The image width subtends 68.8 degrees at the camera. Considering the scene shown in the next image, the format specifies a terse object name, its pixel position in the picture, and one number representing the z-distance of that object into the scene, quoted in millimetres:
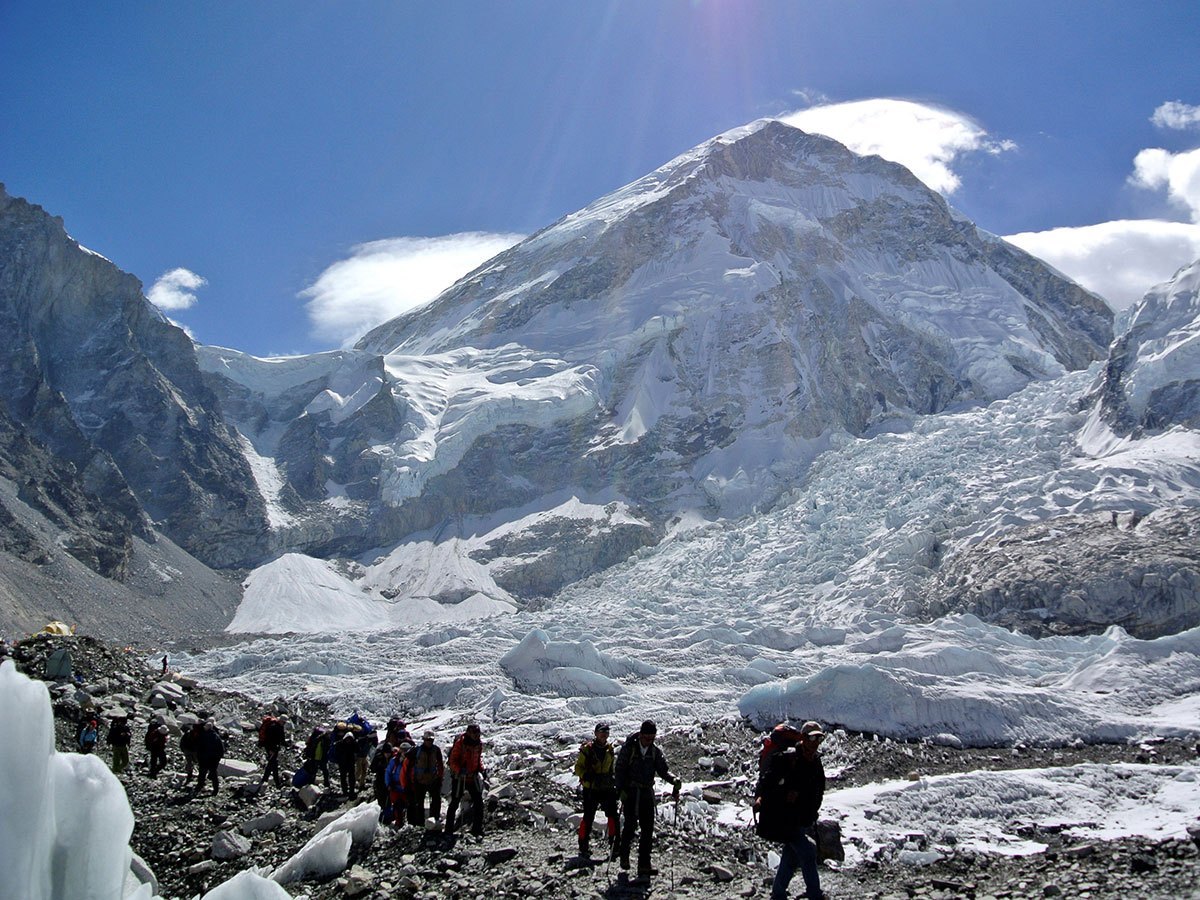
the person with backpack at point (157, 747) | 16562
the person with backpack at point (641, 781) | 8891
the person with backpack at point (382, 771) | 13180
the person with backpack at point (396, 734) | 13859
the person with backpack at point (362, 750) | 15766
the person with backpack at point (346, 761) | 15195
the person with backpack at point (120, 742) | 15812
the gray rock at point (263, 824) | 11875
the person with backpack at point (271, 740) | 15867
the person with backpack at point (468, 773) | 11156
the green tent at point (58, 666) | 20672
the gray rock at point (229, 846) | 10656
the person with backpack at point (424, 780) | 11727
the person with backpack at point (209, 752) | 14547
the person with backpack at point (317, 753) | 16078
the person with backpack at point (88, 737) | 16250
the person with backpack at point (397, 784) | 11891
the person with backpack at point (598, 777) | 9430
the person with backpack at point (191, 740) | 14695
